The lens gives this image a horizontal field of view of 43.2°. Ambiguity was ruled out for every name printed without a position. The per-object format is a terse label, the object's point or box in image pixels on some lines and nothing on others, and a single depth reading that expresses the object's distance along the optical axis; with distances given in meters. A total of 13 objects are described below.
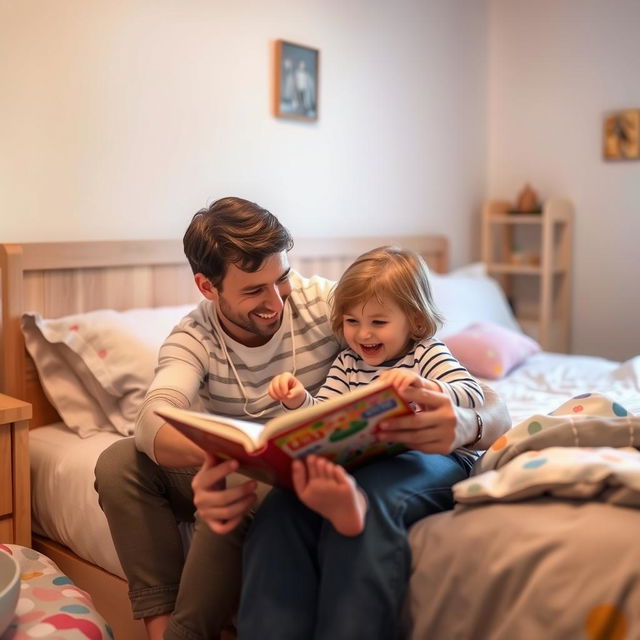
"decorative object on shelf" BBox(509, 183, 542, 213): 3.40
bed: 1.03
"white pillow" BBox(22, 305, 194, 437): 1.91
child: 1.34
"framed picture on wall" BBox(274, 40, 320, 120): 2.60
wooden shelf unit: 3.31
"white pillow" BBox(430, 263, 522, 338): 2.79
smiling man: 1.28
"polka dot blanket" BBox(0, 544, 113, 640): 1.30
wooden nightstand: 1.70
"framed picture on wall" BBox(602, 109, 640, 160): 3.13
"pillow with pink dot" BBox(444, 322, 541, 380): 2.46
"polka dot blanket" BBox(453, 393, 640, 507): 1.07
